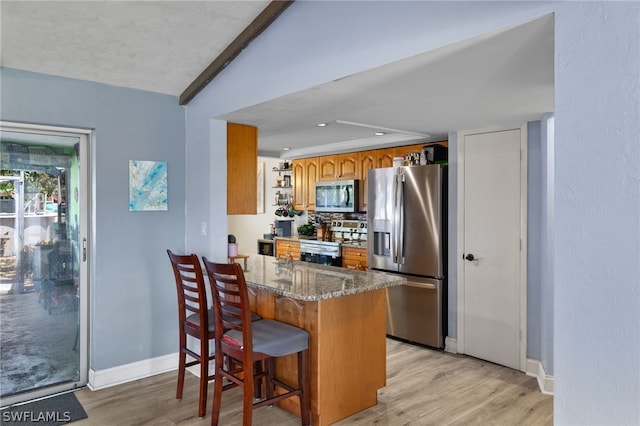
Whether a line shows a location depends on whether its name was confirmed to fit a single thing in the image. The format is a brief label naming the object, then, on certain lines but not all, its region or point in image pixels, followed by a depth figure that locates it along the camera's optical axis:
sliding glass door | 3.20
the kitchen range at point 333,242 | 5.71
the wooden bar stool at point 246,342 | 2.52
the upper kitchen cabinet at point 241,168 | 3.68
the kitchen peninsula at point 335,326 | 2.77
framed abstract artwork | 3.53
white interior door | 3.76
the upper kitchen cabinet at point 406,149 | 4.96
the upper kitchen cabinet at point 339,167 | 5.65
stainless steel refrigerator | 4.27
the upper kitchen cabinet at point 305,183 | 6.32
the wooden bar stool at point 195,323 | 2.95
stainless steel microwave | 5.64
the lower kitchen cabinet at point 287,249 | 6.39
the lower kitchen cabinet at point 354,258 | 5.33
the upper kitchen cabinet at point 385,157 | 5.21
